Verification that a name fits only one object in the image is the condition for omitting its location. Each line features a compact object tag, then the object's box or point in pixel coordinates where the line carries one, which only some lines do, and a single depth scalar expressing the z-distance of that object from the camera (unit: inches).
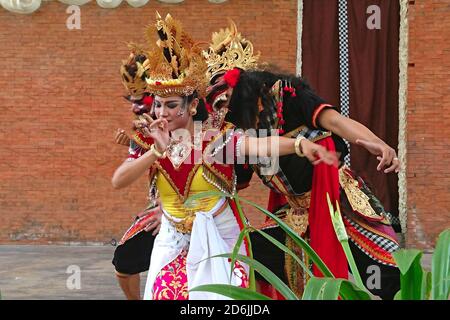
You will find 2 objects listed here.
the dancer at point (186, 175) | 166.2
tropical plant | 92.7
